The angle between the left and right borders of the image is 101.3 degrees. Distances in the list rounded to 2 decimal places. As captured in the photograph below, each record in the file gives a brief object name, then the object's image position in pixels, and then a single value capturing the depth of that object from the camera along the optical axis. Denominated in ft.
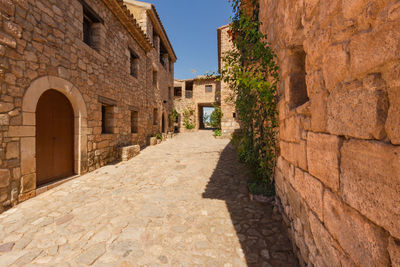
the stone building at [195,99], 58.95
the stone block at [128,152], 19.31
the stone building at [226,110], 38.34
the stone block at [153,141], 29.63
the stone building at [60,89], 9.19
